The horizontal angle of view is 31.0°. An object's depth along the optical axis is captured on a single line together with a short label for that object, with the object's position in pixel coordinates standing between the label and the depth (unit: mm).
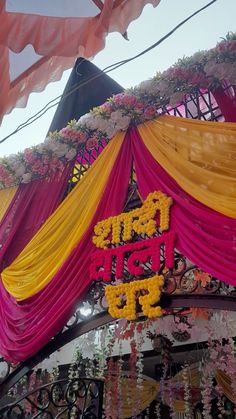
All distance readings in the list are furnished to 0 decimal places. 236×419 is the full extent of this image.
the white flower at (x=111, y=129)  4023
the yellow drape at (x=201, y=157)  3014
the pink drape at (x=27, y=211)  4234
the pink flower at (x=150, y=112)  3828
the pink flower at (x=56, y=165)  4418
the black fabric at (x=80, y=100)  5753
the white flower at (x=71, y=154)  4344
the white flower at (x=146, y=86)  3868
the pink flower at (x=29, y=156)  4523
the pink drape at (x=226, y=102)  3312
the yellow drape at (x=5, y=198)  4582
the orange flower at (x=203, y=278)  3301
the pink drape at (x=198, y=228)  2766
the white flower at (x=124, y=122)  3926
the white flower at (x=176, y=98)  3732
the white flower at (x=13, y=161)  4617
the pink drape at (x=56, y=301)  3479
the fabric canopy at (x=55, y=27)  1774
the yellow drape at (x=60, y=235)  3746
